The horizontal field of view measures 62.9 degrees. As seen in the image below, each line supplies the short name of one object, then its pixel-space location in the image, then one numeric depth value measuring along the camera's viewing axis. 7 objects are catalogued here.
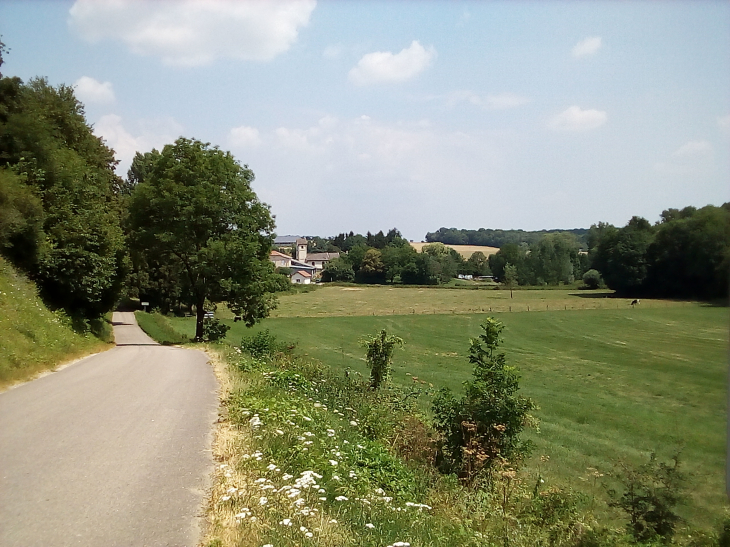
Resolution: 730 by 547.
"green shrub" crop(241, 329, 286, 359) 21.27
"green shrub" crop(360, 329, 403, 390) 16.09
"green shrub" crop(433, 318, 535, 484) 10.17
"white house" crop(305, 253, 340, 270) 194.62
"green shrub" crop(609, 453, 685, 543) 7.66
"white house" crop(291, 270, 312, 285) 144.00
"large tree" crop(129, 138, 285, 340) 34.03
